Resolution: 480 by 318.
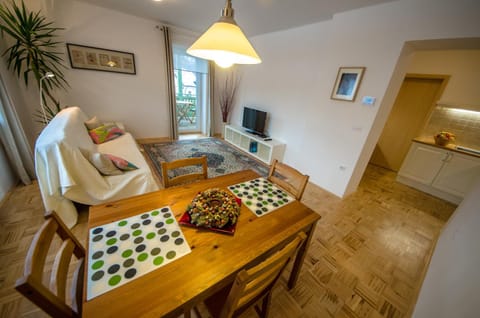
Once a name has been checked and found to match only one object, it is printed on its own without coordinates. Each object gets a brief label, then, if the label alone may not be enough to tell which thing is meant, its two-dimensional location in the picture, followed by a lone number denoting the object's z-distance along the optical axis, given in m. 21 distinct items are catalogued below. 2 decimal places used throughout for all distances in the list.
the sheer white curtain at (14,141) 1.92
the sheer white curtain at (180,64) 3.63
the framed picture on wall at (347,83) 2.26
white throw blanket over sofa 1.49
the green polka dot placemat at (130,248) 0.68
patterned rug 3.13
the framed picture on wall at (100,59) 3.01
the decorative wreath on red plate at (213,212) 0.93
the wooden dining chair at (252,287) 0.63
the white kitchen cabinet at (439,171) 2.72
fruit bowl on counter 2.90
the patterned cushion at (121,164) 1.84
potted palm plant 2.07
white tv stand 3.39
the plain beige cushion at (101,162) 1.72
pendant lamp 0.88
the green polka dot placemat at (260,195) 1.16
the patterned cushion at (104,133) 2.62
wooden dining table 0.61
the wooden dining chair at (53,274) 0.51
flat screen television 3.69
